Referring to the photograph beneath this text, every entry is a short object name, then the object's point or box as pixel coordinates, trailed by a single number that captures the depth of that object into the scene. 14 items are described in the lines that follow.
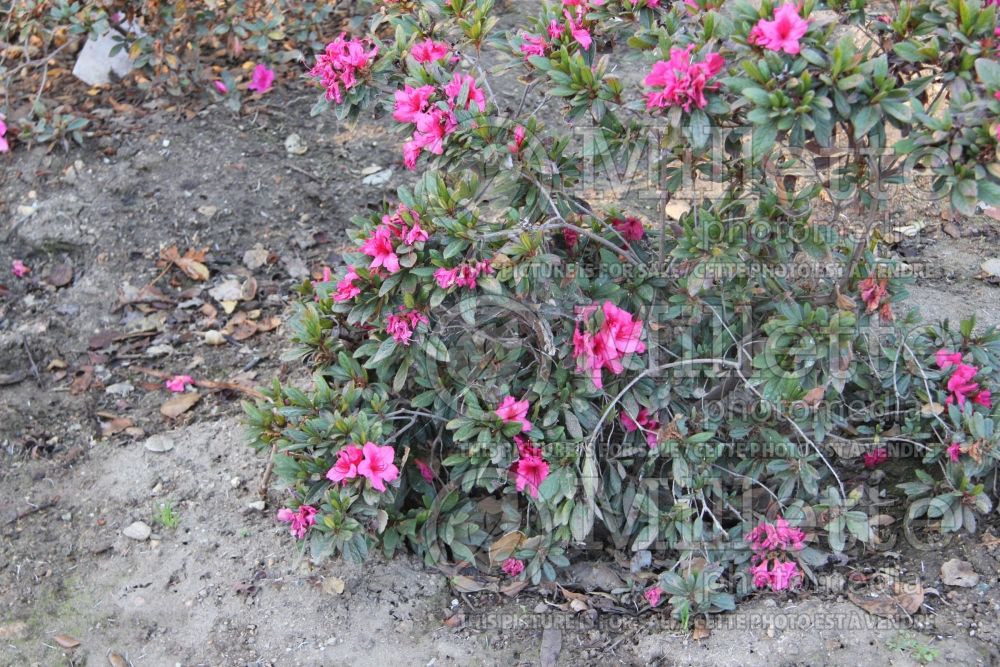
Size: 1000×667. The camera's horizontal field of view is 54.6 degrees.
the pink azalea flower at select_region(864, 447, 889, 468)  2.75
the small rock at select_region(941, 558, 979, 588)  2.47
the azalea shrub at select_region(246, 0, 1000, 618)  2.28
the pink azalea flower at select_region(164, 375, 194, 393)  3.37
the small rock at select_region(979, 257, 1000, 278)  3.47
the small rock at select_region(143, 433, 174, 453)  3.16
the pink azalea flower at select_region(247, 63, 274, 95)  4.38
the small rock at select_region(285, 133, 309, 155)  4.21
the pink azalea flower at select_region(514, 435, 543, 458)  2.45
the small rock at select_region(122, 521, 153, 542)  2.88
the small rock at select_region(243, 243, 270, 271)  3.86
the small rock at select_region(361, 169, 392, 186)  4.09
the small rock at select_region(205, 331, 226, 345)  3.57
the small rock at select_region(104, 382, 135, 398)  3.40
